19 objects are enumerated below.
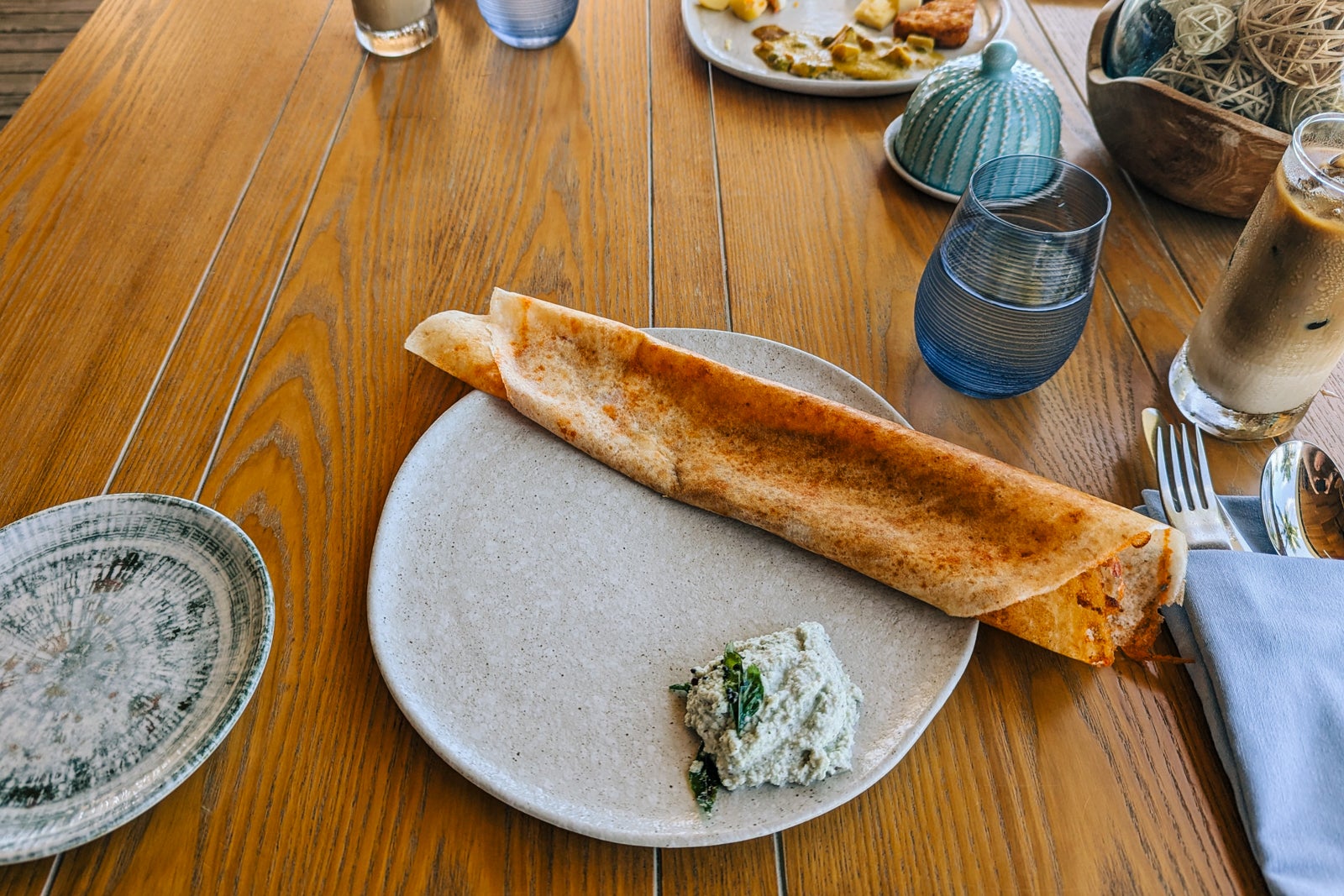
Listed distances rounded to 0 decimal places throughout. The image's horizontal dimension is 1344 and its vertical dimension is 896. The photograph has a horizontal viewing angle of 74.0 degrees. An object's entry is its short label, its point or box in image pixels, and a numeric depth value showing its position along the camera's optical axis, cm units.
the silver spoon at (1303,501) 69
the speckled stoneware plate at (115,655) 52
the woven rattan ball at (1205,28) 87
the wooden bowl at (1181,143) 89
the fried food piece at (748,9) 127
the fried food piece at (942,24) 125
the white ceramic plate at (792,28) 119
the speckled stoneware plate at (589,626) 54
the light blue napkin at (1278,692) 53
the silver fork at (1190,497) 69
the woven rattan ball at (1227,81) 86
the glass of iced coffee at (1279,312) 67
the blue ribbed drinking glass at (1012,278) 71
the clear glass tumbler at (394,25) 123
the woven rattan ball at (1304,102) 83
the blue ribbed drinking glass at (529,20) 123
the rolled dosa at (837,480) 62
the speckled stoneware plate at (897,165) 104
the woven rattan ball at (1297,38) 81
